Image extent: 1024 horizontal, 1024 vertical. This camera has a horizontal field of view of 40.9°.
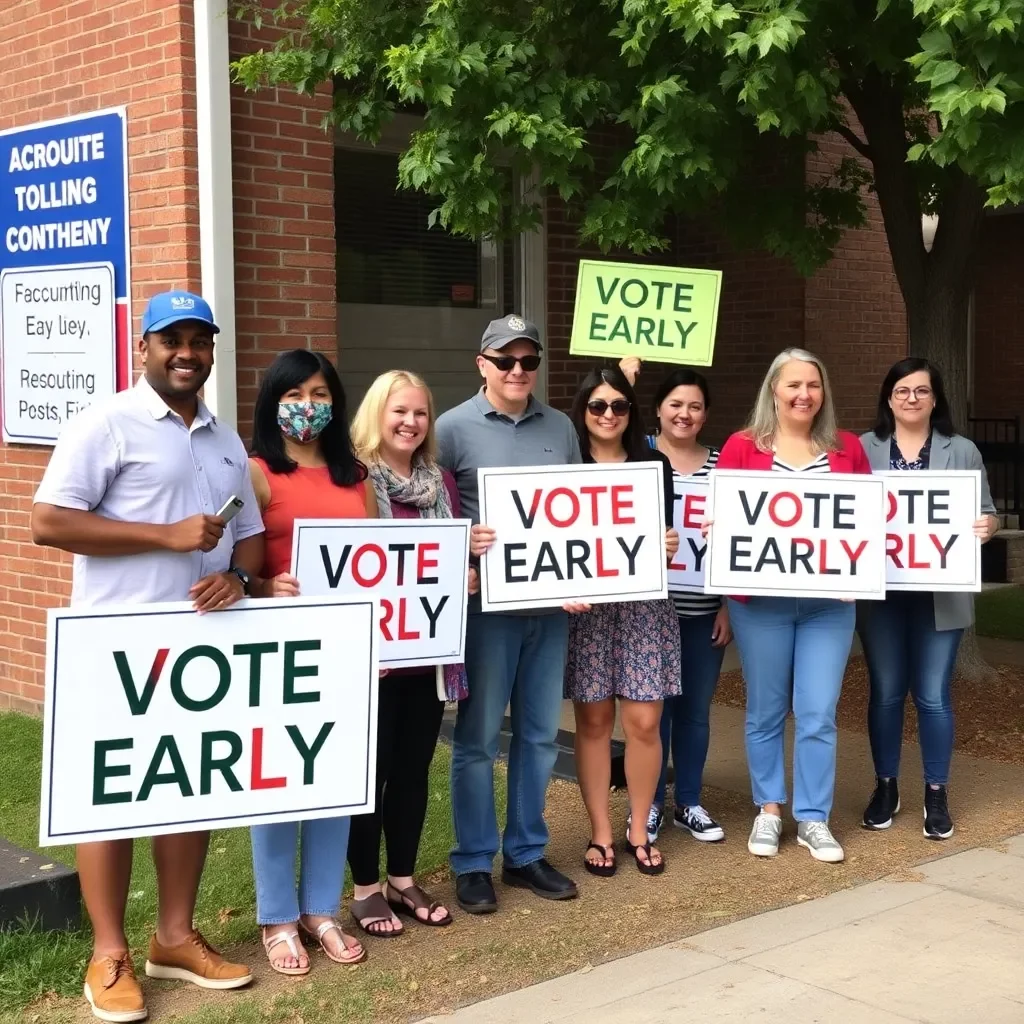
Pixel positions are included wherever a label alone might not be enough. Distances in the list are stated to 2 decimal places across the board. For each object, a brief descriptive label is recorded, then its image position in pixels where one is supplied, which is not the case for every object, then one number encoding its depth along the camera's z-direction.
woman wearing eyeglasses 5.45
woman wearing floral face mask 4.09
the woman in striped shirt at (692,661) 5.47
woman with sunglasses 5.00
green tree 4.74
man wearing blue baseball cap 3.66
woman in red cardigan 5.22
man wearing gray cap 4.66
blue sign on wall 6.96
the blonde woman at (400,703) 4.36
